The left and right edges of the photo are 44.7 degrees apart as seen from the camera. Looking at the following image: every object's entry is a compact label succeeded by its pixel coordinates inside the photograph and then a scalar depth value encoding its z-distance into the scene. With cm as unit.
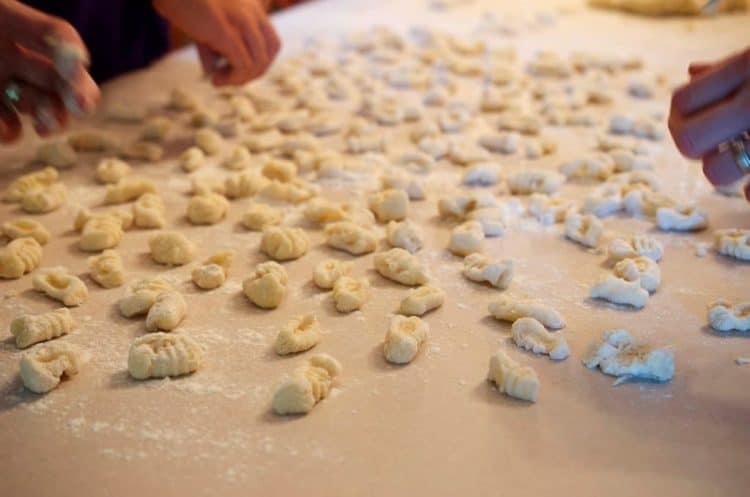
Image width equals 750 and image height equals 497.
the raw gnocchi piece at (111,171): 56
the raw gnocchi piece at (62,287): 43
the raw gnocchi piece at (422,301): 42
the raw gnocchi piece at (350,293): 43
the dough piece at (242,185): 54
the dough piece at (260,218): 51
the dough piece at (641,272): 45
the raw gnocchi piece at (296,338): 40
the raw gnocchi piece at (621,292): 43
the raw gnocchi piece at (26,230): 48
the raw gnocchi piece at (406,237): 48
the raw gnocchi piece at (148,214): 51
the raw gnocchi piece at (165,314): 41
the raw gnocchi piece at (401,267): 45
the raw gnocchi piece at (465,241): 48
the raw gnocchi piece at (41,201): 52
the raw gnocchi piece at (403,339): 39
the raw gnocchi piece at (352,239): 48
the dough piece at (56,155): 58
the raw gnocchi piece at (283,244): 47
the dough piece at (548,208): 52
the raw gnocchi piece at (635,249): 47
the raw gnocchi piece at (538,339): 39
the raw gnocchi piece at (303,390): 36
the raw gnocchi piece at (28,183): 53
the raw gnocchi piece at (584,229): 49
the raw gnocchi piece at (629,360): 38
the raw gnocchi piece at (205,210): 51
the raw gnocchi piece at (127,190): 53
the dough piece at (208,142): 61
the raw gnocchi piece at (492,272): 45
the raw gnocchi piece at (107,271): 45
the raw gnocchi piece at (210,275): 45
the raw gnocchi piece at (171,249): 47
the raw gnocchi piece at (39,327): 40
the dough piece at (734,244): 48
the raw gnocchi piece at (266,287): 43
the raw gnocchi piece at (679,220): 51
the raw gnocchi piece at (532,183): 55
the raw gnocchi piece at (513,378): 37
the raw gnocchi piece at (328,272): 45
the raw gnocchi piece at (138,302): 42
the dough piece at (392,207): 52
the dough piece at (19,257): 45
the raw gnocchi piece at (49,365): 37
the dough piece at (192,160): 59
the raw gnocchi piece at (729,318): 41
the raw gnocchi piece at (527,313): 42
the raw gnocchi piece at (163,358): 38
